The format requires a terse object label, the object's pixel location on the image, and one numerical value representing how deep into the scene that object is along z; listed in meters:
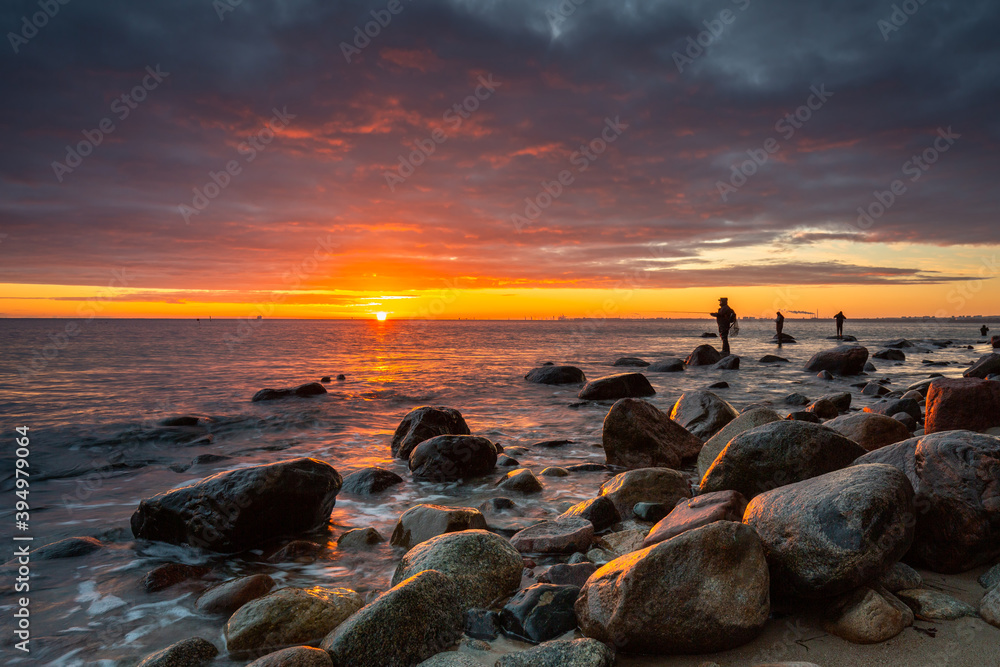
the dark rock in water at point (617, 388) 16.58
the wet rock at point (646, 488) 6.10
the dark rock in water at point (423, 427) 10.16
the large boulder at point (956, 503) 3.82
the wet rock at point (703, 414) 9.51
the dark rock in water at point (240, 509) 5.88
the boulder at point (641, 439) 8.47
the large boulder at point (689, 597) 3.26
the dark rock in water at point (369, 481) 7.88
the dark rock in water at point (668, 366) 26.31
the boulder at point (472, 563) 4.18
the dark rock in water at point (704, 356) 29.14
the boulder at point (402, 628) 3.40
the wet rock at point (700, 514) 4.28
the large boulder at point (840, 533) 3.30
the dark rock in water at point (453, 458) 8.47
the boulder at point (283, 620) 3.75
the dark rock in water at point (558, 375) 22.11
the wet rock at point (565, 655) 3.16
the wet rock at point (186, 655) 3.51
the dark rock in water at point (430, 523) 5.54
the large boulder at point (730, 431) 6.93
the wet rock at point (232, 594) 4.43
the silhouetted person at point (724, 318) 30.17
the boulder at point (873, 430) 6.57
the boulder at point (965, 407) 7.80
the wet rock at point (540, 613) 3.68
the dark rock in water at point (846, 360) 22.56
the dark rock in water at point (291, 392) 18.28
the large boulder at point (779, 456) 4.99
